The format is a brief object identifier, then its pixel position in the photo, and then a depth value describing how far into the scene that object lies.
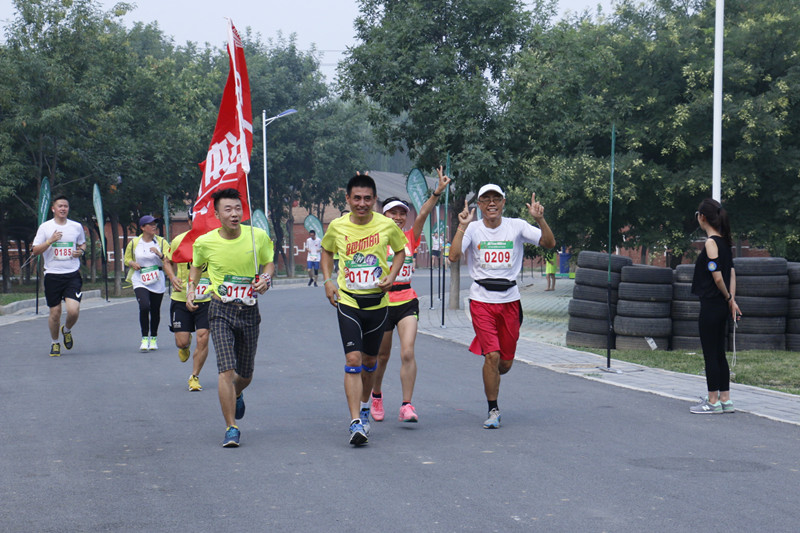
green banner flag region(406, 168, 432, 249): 20.56
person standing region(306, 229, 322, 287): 39.09
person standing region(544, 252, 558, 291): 34.55
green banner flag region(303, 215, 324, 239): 40.59
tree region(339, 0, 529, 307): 21.14
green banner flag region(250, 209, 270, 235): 34.47
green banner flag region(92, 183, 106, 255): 24.10
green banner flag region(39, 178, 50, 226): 22.16
